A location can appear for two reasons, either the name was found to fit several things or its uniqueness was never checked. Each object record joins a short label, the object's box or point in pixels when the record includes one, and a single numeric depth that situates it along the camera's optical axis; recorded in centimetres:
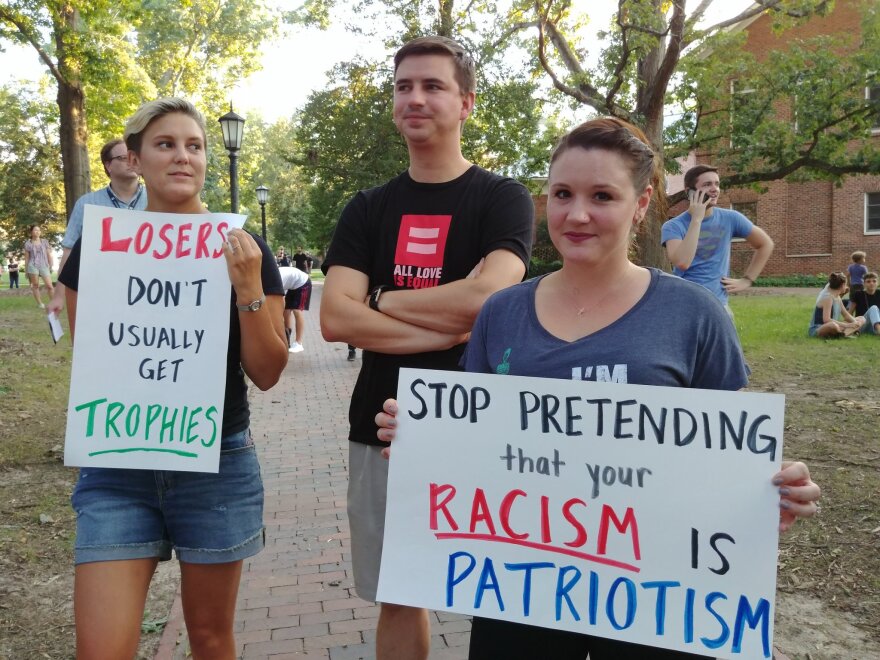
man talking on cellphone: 537
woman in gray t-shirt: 185
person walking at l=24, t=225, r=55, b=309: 2173
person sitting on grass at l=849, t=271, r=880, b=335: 1313
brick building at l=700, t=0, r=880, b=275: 2859
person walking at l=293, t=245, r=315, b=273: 1801
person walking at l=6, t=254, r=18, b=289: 3674
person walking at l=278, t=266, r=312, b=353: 1130
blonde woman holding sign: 217
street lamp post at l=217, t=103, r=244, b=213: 1448
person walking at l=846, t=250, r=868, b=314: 1463
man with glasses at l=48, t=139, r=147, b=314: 490
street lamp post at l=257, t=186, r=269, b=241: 2627
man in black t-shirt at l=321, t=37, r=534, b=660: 244
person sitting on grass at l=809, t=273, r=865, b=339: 1257
